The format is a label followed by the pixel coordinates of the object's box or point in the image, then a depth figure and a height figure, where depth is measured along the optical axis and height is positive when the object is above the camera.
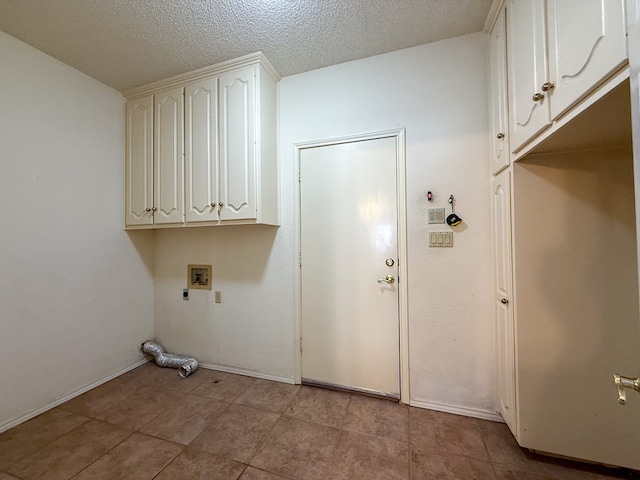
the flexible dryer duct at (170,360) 2.15 -1.06
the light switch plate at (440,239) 1.67 +0.02
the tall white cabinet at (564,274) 1.13 -0.17
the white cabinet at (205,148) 1.83 +0.78
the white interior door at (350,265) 1.80 -0.17
